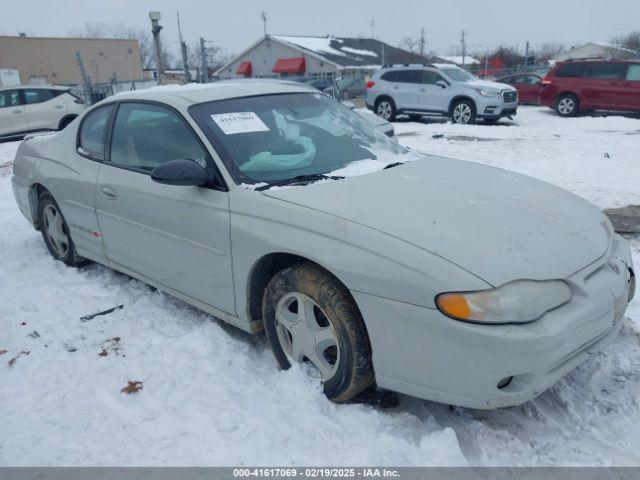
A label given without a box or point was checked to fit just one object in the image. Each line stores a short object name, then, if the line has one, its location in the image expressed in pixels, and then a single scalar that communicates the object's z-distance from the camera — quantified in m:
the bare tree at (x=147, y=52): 75.56
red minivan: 13.76
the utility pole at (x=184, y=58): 13.10
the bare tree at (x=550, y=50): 81.84
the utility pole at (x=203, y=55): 13.84
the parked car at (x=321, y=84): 23.89
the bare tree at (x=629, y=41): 63.58
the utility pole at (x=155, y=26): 14.88
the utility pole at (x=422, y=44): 75.56
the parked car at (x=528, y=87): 18.29
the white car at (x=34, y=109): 13.89
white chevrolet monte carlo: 2.13
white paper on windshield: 3.12
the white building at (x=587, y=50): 69.69
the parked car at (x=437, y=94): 13.67
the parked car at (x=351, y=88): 25.03
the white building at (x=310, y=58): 44.88
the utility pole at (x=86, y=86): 16.67
